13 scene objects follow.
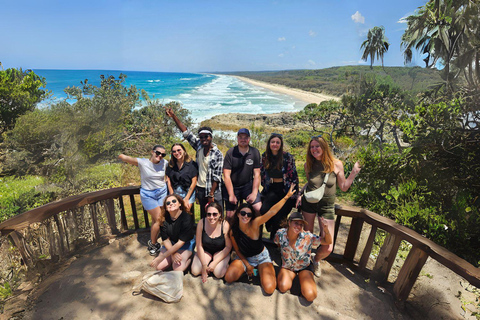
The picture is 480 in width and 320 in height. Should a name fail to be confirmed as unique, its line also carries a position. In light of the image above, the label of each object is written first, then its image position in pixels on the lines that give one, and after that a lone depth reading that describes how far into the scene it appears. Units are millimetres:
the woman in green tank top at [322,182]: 2924
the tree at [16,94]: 10102
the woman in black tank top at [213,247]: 3043
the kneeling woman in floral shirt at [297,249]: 2896
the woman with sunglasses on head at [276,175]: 3240
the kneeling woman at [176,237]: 3141
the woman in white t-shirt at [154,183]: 3361
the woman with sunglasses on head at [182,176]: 3461
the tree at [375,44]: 16938
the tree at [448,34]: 5680
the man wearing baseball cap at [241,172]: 3359
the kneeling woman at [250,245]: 2963
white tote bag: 2631
